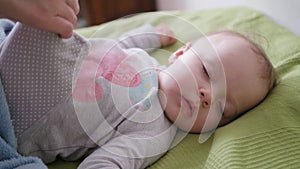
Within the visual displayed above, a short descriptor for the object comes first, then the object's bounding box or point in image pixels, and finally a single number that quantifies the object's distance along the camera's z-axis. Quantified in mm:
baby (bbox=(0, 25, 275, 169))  764
